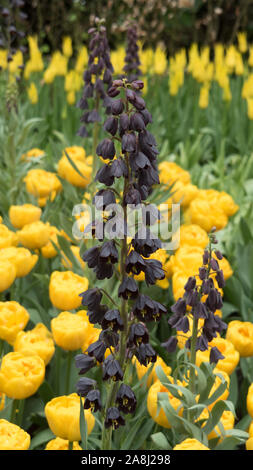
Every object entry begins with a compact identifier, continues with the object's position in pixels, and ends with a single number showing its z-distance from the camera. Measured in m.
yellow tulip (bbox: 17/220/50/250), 2.49
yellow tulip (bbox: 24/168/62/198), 2.79
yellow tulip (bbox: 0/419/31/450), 1.96
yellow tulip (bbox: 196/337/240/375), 2.15
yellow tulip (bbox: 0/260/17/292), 2.27
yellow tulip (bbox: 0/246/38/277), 2.33
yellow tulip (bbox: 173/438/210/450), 1.88
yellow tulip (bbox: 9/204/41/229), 2.55
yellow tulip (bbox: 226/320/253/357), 2.24
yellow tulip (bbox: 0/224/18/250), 2.43
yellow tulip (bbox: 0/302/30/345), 2.19
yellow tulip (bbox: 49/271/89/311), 2.27
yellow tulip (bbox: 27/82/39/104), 4.53
